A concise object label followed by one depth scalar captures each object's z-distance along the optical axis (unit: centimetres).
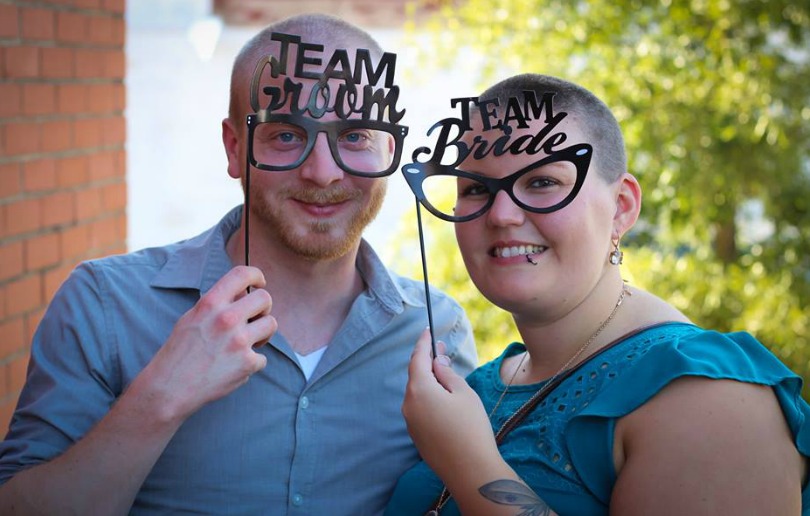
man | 199
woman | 168
